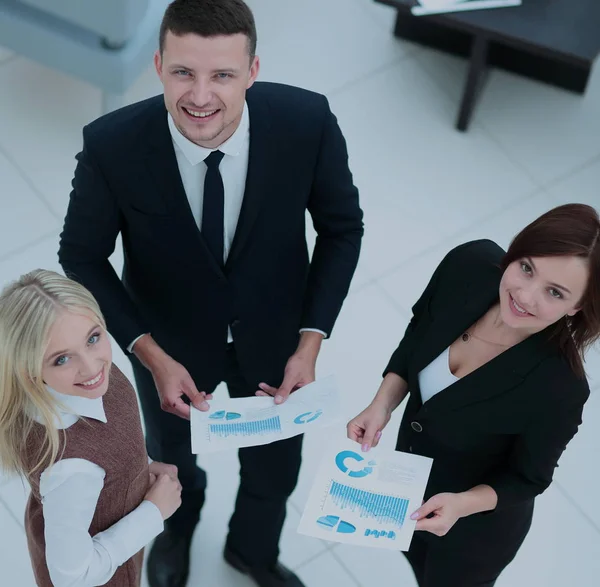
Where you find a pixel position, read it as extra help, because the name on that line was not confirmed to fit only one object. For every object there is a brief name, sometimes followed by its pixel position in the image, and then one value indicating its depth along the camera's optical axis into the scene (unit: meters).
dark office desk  4.34
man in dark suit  2.38
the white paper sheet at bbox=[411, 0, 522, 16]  4.43
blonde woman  2.22
